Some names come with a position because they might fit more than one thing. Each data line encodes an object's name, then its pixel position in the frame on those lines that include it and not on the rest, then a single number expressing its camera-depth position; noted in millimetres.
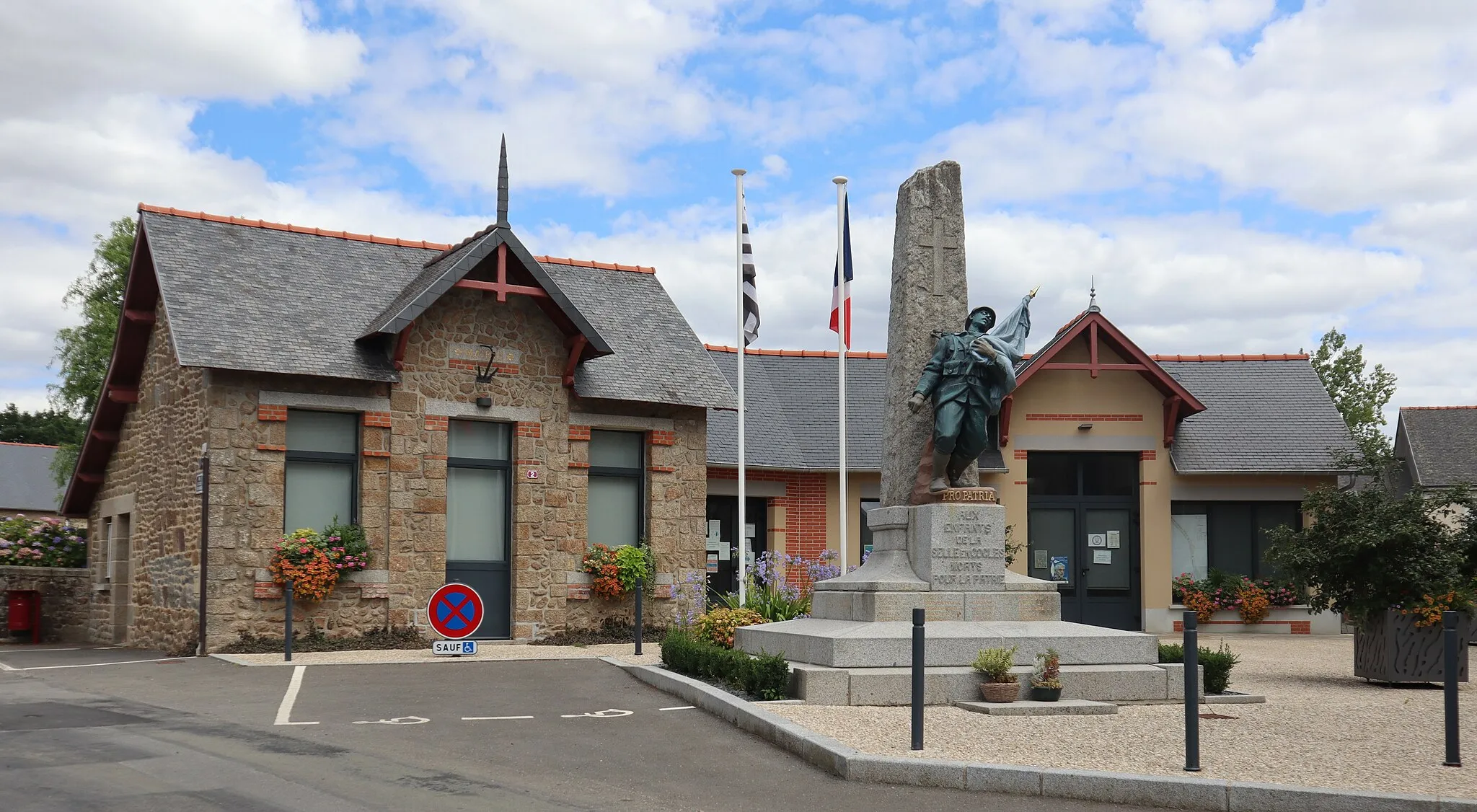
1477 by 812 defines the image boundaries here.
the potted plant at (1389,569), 12852
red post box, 20297
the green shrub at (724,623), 13414
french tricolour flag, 17938
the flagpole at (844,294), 17953
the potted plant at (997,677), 10281
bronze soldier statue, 11781
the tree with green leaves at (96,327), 31953
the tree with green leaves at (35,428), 56625
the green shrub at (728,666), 10453
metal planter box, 12891
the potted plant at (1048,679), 10328
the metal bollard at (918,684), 8141
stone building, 15977
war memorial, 10734
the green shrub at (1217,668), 11492
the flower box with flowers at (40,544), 21453
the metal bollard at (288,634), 14321
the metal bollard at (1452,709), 7863
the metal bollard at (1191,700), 7617
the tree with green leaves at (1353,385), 41344
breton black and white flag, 18000
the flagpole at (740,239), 17312
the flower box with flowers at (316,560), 15766
